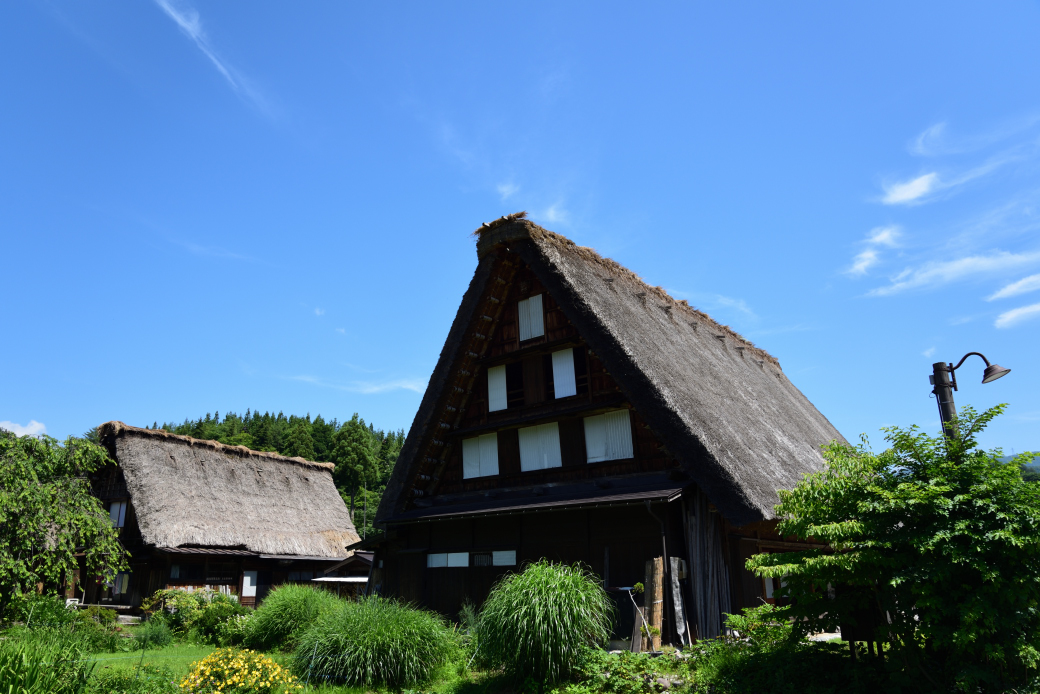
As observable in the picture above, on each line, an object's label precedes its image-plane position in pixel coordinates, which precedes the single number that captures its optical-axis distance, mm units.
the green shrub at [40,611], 16109
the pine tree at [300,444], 65800
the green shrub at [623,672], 9719
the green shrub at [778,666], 8500
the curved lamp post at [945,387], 9562
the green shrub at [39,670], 8602
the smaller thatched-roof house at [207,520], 26938
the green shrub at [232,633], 17531
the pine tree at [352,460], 61250
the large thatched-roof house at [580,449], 14164
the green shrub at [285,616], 15414
